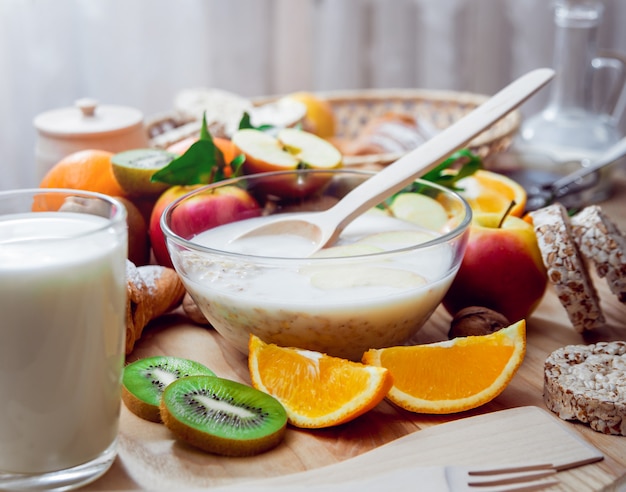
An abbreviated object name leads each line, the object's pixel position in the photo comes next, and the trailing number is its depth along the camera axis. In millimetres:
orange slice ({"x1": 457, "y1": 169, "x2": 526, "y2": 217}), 1275
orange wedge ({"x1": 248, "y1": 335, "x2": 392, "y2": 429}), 813
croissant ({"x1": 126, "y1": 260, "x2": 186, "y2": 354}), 997
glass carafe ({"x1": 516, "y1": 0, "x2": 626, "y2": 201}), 1671
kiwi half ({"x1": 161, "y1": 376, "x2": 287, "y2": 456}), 776
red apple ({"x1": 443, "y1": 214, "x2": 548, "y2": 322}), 1067
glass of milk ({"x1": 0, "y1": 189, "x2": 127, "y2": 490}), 668
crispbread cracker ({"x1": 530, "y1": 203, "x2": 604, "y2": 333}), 1015
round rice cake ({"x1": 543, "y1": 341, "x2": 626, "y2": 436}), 826
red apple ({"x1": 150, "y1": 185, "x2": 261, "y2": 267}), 1089
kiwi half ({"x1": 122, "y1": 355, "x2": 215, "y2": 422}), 849
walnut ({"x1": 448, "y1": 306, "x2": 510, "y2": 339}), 1001
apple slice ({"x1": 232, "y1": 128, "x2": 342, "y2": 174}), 1222
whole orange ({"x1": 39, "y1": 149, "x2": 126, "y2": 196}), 1217
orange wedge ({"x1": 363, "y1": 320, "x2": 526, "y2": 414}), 858
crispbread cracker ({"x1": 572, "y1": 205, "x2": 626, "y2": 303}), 1021
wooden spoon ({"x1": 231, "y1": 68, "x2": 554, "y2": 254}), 1059
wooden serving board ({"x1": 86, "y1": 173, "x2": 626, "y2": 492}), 751
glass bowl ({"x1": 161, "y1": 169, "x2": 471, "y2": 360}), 871
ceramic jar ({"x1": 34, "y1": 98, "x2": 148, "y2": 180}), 1372
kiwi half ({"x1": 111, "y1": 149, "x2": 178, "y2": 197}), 1193
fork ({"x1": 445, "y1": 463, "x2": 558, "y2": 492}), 706
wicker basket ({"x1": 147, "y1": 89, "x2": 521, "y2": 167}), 1692
